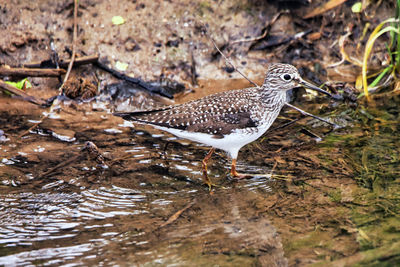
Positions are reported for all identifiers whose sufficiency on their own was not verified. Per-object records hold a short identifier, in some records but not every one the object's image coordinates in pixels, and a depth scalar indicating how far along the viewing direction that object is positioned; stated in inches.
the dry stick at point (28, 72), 651.5
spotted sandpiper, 518.0
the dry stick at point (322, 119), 604.7
